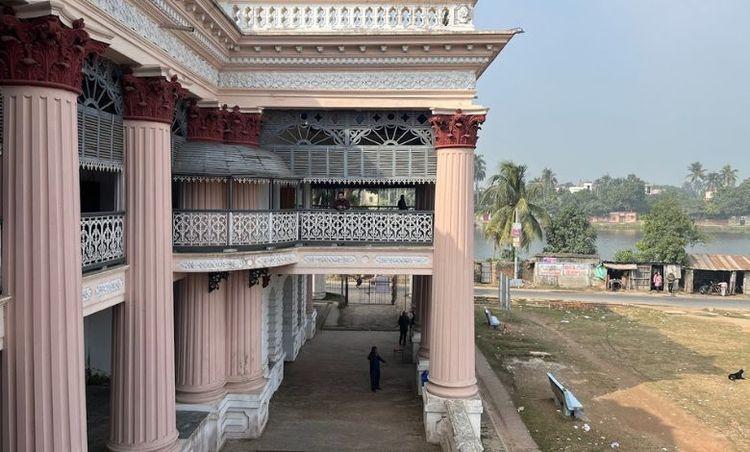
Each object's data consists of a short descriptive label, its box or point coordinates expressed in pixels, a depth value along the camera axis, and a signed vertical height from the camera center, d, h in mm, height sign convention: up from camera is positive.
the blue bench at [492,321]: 23062 -4449
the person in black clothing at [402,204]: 14725 +229
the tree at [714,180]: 177200 +11022
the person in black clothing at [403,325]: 18328 -3657
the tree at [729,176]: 167375 +11448
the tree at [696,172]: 182375 +13743
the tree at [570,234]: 44156 -1657
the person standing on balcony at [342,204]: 12426 +190
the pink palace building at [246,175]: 8078 +668
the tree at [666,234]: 37969 -1417
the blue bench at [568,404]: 13289 -4534
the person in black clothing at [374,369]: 14094 -3955
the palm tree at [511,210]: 37438 +229
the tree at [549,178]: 117538 +7550
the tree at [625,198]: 156625 +4424
